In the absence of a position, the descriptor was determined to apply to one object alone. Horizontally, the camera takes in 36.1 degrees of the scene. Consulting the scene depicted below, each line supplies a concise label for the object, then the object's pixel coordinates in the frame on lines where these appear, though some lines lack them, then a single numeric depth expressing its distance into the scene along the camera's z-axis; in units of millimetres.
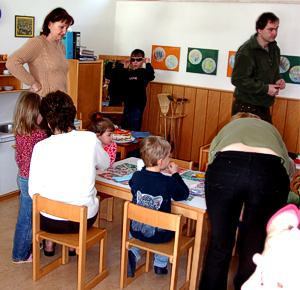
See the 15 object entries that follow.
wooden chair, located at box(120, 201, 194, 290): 2382
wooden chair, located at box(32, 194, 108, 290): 2475
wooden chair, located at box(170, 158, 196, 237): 3217
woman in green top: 2188
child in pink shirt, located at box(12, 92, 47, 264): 2770
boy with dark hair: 5191
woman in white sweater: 2564
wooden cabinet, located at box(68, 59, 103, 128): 4621
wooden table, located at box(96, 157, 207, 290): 2498
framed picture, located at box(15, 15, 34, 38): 4309
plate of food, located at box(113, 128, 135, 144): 3830
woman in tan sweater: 3270
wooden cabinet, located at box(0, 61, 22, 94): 4113
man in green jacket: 3639
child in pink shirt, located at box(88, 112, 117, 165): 3110
